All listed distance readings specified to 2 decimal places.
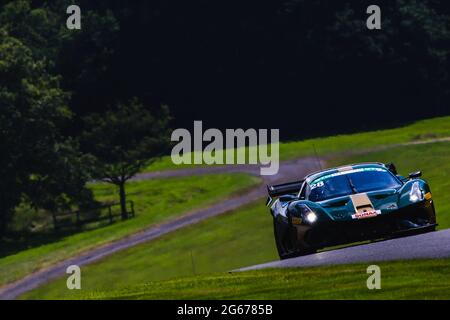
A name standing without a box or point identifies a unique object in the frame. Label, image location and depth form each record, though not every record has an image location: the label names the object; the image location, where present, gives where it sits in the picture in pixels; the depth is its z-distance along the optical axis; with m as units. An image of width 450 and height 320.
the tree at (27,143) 60.09
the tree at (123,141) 63.53
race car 21.95
